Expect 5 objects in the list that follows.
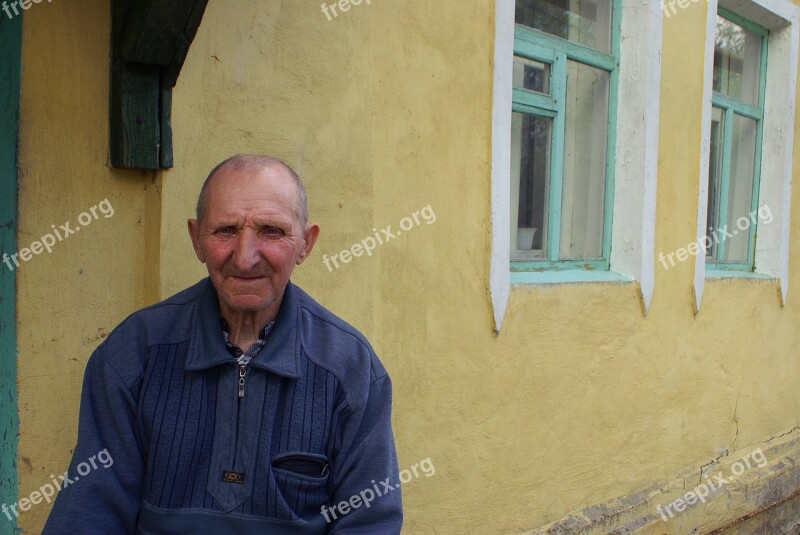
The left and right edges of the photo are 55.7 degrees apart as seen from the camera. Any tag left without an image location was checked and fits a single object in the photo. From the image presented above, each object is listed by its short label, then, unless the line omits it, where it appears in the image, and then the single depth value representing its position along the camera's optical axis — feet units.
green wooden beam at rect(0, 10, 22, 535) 6.86
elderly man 5.44
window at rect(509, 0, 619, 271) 12.21
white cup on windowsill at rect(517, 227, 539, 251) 12.32
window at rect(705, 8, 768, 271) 17.06
